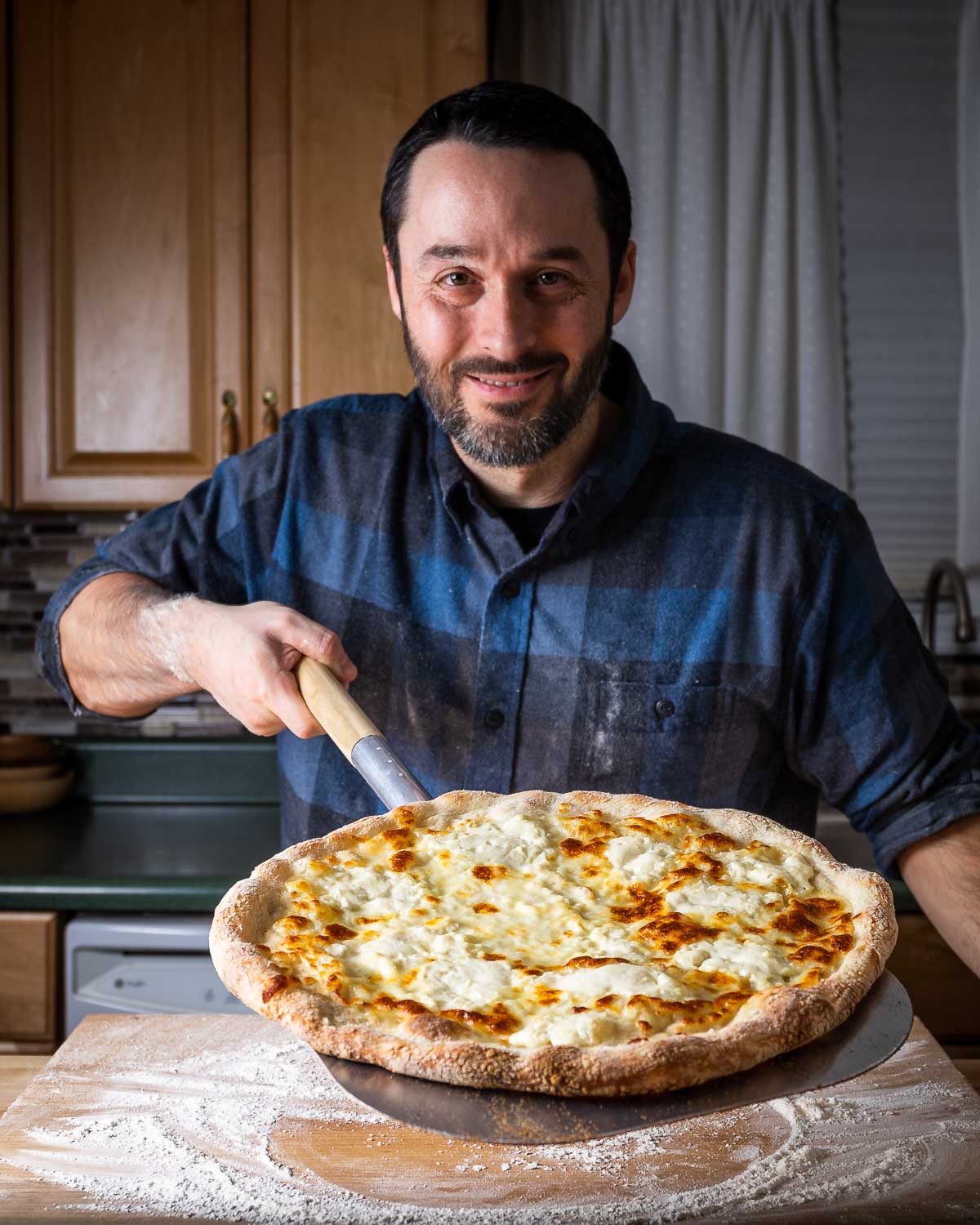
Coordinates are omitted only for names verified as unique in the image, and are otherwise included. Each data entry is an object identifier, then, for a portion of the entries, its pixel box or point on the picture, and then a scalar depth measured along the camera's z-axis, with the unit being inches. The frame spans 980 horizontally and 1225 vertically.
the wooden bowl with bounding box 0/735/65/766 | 108.7
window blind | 120.5
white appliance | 86.2
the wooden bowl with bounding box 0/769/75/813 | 105.7
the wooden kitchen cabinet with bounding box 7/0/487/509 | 98.3
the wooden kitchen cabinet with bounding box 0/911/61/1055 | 86.4
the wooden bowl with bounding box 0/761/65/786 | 105.3
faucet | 100.9
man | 60.5
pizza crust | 34.9
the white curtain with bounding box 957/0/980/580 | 118.8
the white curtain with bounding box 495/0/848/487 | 117.8
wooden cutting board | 41.7
